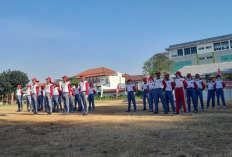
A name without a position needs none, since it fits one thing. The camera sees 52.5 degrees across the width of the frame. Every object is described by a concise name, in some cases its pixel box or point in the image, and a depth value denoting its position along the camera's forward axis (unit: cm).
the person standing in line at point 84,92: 1237
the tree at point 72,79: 5619
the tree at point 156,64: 4228
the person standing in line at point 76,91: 1734
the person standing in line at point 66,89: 1332
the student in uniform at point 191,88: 1222
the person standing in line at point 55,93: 1471
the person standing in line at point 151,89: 1287
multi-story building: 5878
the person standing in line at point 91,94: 1747
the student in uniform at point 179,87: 1137
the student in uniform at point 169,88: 1176
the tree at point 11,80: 5687
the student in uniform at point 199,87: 1359
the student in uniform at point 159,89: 1186
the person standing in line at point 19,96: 1783
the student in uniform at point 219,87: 1476
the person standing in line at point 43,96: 1682
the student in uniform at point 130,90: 1439
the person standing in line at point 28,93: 1658
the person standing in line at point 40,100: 1730
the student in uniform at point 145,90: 1537
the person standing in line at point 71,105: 1602
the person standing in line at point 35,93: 1489
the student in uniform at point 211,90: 1532
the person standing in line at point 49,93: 1387
